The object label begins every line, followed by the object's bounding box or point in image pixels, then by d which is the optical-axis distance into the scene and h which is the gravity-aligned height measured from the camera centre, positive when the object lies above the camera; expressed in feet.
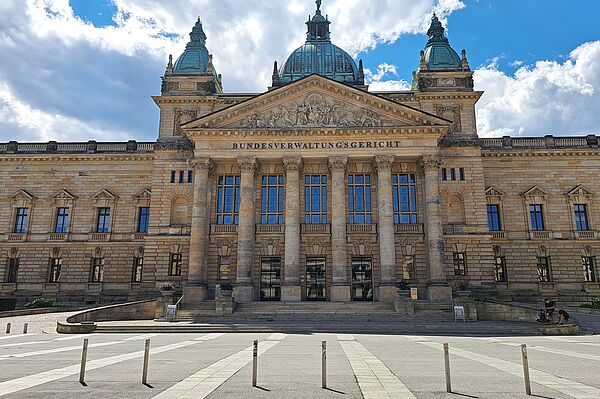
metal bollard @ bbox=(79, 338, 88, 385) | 33.86 -6.40
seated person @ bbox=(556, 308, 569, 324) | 90.22 -6.25
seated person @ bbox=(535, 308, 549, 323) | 91.45 -6.51
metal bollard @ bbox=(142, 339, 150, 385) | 33.86 -6.65
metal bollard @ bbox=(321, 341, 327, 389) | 32.86 -6.31
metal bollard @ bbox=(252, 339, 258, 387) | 33.11 -6.09
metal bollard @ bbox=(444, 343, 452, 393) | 31.63 -6.43
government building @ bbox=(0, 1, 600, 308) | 133.18 +26.75
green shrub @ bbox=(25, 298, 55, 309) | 131.19 -6.41
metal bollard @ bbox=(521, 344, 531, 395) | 30.30 -6.18
